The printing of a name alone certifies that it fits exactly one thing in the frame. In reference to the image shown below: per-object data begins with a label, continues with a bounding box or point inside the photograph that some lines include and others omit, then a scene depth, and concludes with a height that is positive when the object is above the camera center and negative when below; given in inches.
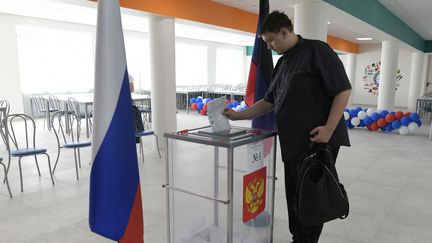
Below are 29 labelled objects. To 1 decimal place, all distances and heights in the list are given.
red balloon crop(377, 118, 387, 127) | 284.8 -33.0
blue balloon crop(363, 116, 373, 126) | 291.4 -32.9
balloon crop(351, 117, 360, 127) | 296.5 -33.6
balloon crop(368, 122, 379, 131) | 290.5 -37.8
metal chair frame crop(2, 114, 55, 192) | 136.7 -29.5
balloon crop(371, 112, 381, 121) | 288.5 -29.0
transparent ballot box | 73.2 -28.5
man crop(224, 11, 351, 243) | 71.4 -2.1
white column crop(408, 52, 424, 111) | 515.2 +11.8
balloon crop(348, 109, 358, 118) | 301.0 -26.9
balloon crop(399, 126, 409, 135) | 275.3 -38.4
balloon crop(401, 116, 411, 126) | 274.8 -30.8
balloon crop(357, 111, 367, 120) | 292.7 -27.8
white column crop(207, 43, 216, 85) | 581.3 +32.5
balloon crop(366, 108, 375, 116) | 294.6 -25.4
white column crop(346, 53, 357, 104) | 580.6 +33.7
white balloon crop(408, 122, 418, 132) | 272.7 -34.7
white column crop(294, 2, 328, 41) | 172.1 +32.6
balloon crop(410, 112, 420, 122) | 272.8 -27.3
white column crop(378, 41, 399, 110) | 354.6 +10.1
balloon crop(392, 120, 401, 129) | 279.4 -33.9
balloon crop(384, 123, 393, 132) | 285.3 -38.1
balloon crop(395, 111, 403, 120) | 280.6 -27.2
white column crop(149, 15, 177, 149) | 204.8 +4.9
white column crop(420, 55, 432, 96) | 577.8 +20.7
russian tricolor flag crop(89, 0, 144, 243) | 59.5 -11.3
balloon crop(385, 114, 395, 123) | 281.7 -29.1
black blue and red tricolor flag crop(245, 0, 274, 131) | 105.4 +2.7
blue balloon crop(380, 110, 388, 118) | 287.0 -25.7
